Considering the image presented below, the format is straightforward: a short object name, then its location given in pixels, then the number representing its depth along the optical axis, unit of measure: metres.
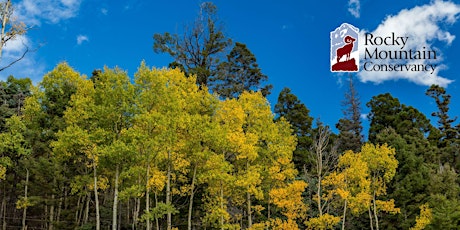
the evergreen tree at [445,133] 37.93
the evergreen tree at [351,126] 40.66
